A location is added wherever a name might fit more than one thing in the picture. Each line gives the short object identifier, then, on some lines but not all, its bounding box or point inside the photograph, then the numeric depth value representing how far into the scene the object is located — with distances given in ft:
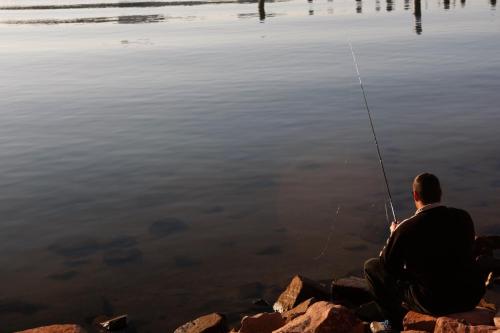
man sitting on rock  19.57
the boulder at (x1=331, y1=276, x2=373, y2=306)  25.59
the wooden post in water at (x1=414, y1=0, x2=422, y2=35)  142.31
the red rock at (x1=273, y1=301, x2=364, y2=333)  19.85
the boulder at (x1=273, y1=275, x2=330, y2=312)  25.35
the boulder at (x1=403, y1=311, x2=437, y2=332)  20.18
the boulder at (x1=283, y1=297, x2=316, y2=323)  23.66
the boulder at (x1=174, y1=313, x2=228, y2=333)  23.62
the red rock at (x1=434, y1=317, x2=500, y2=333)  18.60
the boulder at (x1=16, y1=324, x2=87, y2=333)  22.86
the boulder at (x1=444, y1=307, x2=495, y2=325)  19.90
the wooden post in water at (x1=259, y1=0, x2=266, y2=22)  170.50
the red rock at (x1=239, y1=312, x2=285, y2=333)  22.21
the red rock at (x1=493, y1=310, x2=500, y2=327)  19.09
